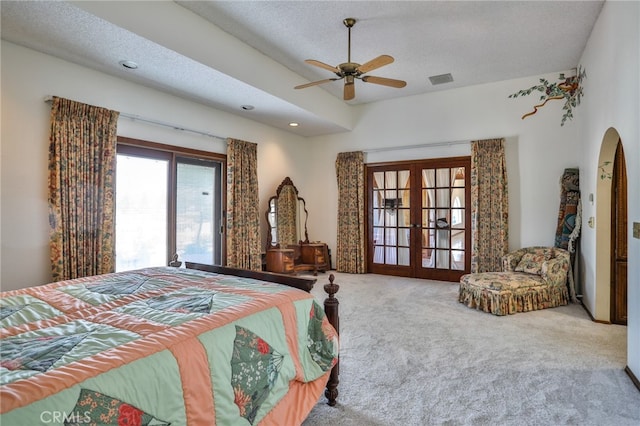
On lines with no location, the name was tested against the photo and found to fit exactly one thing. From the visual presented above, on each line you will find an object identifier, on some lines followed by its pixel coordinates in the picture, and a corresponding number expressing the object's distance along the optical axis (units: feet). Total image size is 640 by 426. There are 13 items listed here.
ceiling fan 10.44
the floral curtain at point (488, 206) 16.66
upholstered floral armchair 12.57
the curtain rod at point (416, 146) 18.03
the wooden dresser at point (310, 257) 20.13
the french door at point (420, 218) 18.11
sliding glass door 13.01
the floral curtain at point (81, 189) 10.54
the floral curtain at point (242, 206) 16.62
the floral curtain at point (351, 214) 20.67
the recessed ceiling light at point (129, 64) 11.06
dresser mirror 19.67
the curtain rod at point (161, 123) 12.53
